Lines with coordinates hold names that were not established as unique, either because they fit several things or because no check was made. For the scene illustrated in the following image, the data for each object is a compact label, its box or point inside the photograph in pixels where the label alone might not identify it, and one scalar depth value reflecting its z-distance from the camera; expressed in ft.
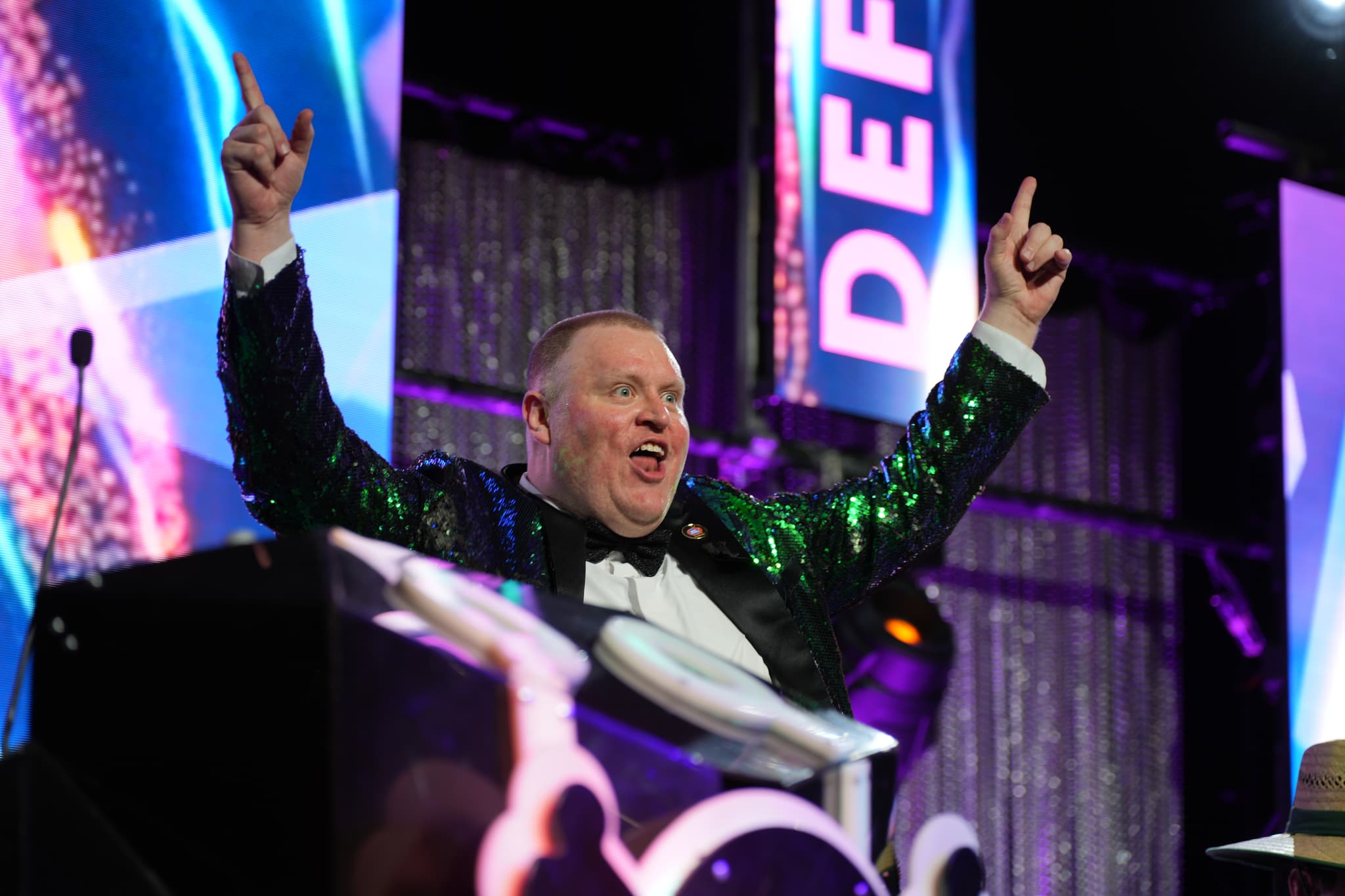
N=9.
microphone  7.11
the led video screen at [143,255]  19.49
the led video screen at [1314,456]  32.73
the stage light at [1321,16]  33.09
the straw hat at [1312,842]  14.39
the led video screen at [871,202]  27.91
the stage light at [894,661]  26.66
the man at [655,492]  11.44
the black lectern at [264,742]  5.76
